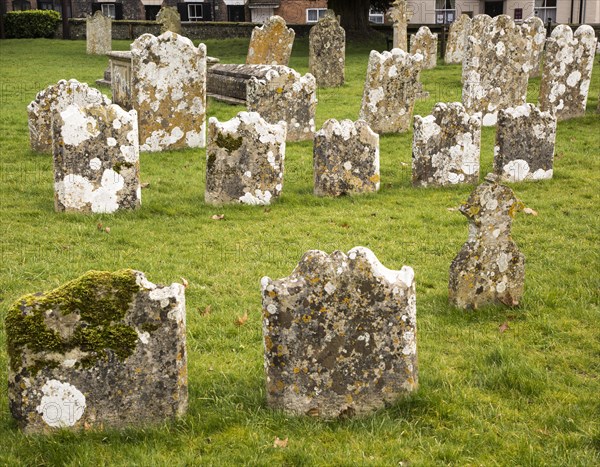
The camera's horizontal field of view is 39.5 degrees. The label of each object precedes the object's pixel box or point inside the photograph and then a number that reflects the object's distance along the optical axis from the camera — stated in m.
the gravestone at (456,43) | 27.53
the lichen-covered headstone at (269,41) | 23.97
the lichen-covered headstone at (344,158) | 11.24
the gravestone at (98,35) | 31.82
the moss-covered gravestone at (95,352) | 5.03
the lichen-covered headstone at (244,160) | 10.83
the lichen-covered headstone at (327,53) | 22.31
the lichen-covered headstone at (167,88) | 14.34
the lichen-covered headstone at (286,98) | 14.99
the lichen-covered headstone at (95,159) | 10.17
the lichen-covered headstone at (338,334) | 5.25
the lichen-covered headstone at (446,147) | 11.71
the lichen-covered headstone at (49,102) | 13.35
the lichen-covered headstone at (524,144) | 11.71
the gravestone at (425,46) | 25.84
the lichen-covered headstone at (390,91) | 15.66
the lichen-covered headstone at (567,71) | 16.42
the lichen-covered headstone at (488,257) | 7.19
